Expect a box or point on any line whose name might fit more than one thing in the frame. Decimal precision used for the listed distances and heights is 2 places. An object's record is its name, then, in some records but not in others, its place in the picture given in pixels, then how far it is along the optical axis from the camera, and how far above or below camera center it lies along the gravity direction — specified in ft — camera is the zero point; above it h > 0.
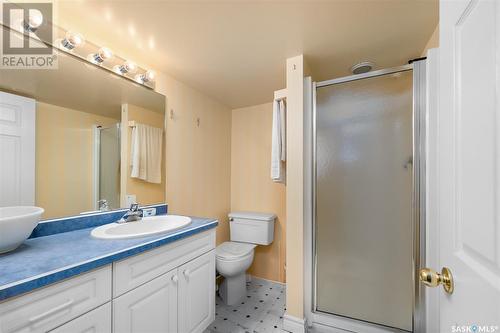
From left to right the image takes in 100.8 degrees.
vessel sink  2.72 -0.87
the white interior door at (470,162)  1.39 +0.04
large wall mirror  3.52 +0.55
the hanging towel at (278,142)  5.78 +0.70
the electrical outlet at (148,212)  5.32 -1.19
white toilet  6.59 -2.89
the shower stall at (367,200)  4.61 -0.80
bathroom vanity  2.34 -1.84
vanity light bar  3.82 +2.50
